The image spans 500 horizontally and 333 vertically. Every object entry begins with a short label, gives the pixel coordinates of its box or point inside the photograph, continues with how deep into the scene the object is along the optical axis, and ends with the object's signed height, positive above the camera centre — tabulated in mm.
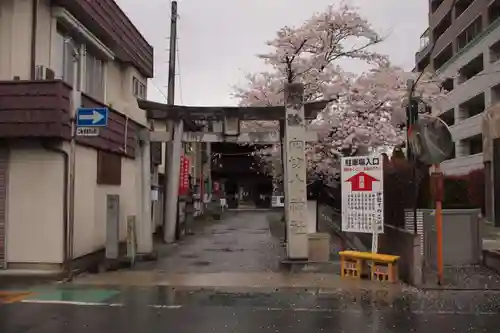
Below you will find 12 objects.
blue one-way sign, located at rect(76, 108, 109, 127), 11687 +1699
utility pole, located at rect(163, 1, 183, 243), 17250 +519
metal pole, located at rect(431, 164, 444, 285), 11102 -170
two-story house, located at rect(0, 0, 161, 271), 11406 +1271
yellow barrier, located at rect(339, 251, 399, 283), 11453 -1528
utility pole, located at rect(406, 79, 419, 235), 14773 +2332
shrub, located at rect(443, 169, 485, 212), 14477 +48
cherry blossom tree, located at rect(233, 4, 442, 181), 22688 +4804
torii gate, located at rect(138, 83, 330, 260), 14016 +1751
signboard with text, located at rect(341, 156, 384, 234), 12234 +39
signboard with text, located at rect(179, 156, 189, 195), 25203 +910
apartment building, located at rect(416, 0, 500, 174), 37594 +10115
